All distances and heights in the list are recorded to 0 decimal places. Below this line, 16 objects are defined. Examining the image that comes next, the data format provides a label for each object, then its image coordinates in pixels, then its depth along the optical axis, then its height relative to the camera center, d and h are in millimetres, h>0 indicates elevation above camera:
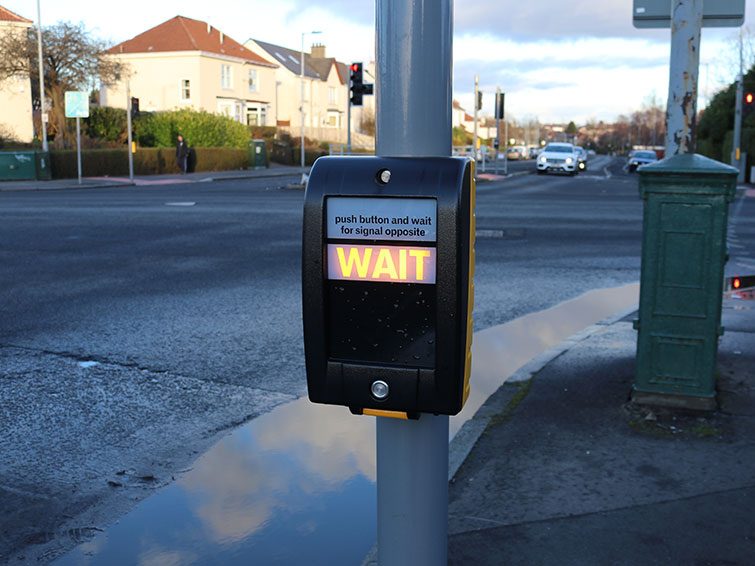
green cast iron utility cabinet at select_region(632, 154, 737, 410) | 4867 -783
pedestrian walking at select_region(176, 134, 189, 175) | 40406 -825
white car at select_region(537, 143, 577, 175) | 44688 -1228
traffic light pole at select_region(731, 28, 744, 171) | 34156 +158
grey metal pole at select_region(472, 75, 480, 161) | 38119 +1358
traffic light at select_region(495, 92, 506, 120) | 43250 +1504
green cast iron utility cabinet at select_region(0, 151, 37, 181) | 33125 -1063
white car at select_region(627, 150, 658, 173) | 49812 -1208
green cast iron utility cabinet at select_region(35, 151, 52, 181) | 33781 -1069
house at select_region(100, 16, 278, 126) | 61938 +4668
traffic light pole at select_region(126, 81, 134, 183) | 32847 -407
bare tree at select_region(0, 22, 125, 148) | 42031 +3544
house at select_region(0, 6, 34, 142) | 43438 +1803
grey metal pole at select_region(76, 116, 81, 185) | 31909 -753
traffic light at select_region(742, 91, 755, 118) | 30422 +1218
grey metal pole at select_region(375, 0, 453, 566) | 2066 -20
